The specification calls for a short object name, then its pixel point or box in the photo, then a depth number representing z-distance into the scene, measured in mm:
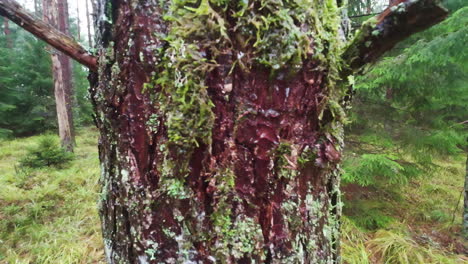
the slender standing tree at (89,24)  17827
